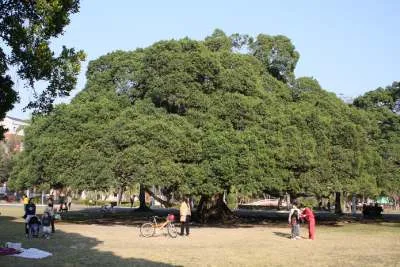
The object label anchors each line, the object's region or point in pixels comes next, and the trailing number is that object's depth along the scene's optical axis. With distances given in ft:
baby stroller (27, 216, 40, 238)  69.15
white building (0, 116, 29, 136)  408.38
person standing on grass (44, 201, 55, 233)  71.41
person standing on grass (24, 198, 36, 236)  69.62
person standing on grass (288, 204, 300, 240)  75.66
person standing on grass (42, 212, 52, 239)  69.72
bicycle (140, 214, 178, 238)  74.90
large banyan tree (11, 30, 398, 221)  88.63
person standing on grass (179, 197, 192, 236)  76.43
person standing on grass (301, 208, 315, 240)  76.69
